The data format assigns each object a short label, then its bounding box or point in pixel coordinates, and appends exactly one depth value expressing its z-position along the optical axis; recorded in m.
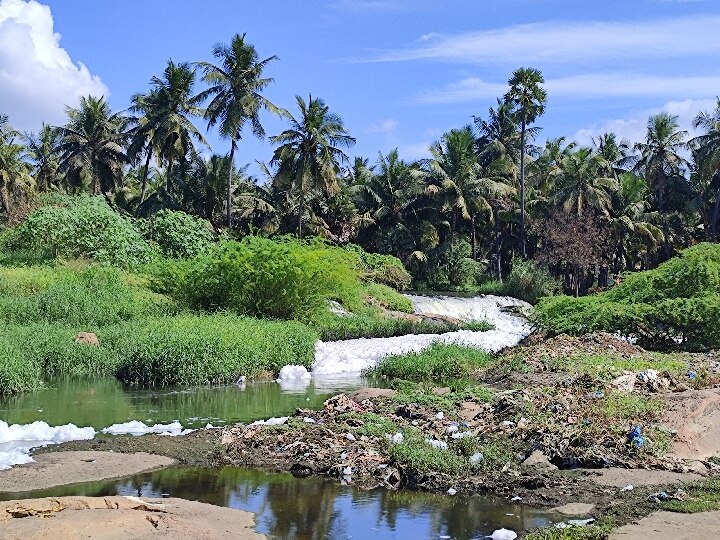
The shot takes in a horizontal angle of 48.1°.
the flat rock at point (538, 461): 9.91
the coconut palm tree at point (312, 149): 44.91
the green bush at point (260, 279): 27.06
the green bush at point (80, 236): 32.78
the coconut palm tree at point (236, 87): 42.69
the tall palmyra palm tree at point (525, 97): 48.28
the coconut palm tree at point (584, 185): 47.50
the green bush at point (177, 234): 35.47
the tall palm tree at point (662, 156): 53.03
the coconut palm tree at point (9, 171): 48.66
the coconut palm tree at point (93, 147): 49.84
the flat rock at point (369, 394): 14.10
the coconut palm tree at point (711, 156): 49.41
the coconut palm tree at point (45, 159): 57.25
